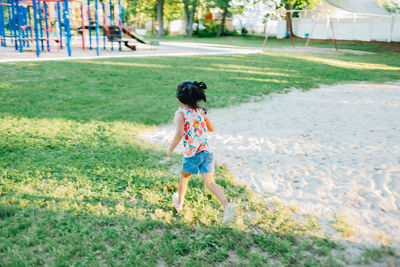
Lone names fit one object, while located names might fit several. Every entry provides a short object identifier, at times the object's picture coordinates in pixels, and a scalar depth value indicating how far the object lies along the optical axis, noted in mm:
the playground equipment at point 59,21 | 16553
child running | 3055
